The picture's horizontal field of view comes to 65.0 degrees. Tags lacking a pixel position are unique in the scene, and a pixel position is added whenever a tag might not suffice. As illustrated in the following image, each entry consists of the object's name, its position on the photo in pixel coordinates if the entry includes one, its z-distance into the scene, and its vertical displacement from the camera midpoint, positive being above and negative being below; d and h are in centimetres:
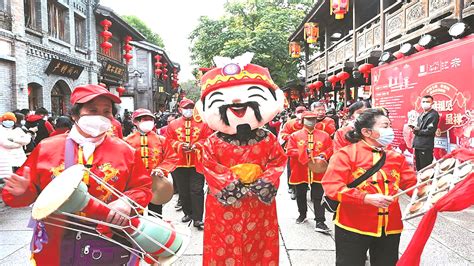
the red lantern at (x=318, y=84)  1898 +191
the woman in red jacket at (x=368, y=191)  275 -52
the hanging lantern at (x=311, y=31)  1763 +429
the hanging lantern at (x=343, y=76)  1424 +175
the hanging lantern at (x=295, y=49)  2105 +412
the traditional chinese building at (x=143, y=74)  2961 +398
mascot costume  295 -35
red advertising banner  664 +62
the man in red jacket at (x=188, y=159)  531 -52
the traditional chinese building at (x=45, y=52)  1065 +251
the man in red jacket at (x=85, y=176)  218 -29
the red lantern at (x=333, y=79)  1485 +170
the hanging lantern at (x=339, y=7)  1270 +394
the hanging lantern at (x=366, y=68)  1188 +169
